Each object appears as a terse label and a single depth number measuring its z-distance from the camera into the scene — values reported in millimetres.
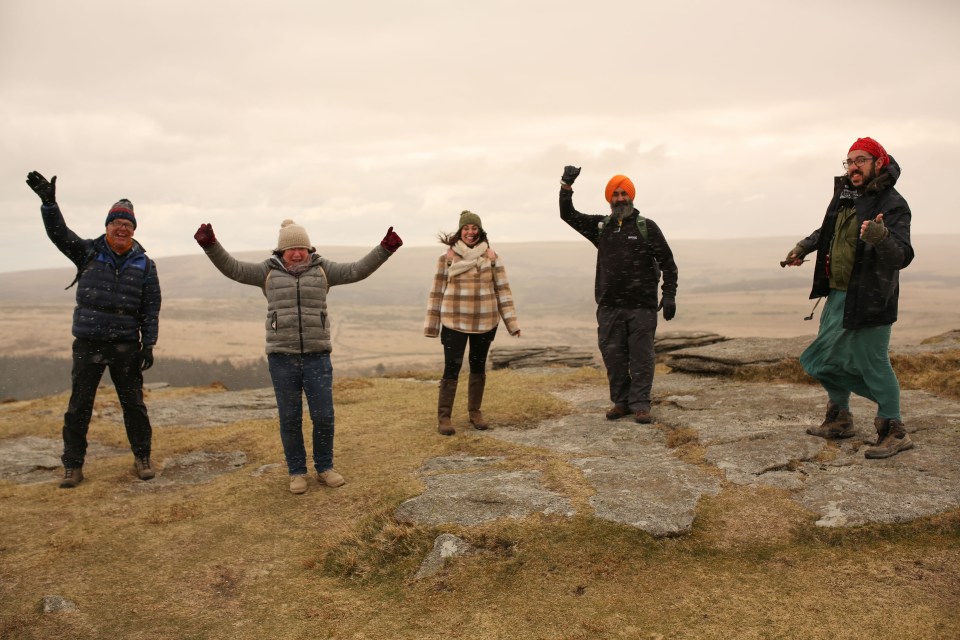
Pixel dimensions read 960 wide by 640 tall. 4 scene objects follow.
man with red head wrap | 6121
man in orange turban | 8477
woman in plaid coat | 8320
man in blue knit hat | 7039
